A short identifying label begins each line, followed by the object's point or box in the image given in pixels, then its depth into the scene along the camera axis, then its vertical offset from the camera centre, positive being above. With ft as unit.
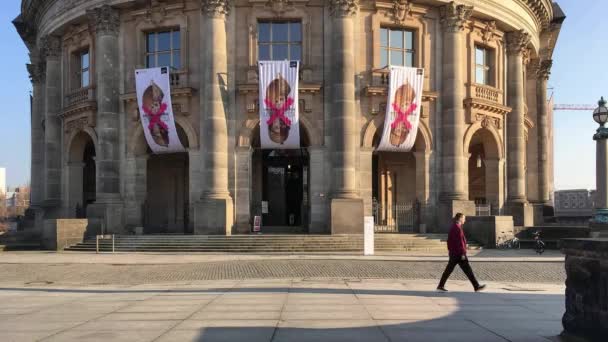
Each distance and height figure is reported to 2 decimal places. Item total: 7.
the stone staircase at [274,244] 78.59 -8.30
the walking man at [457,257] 39.63 -5.10
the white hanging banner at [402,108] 91.35 +11.85
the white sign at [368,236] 68.28 -6.26
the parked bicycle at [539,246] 75.55 -8.36
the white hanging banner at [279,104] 88.84 +12.27
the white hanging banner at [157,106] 92.58 +12.54
